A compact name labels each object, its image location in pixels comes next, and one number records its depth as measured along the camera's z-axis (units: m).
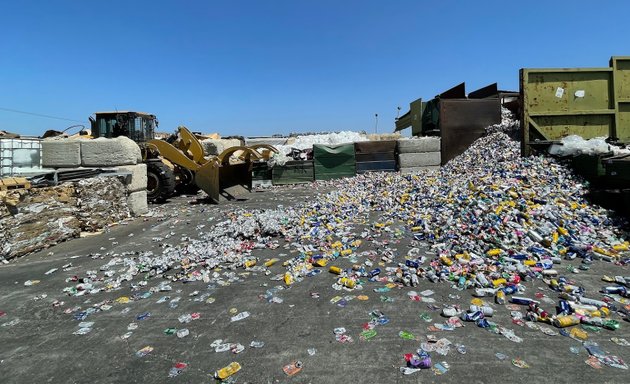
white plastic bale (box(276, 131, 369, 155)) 23.09
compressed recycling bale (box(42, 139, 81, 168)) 8.26
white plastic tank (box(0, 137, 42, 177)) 7.27
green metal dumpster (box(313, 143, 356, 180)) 14.81
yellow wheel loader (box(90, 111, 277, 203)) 9.94
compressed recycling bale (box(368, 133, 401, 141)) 21.28
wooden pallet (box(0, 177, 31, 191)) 5.62
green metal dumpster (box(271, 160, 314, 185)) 14.92
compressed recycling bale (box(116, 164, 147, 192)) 8.34
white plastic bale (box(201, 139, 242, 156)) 15.39
